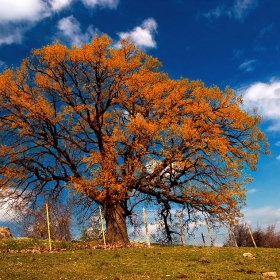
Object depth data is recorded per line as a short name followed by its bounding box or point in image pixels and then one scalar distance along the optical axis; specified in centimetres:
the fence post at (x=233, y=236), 2396
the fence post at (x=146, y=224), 1783
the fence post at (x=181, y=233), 2086
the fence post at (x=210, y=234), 2143
